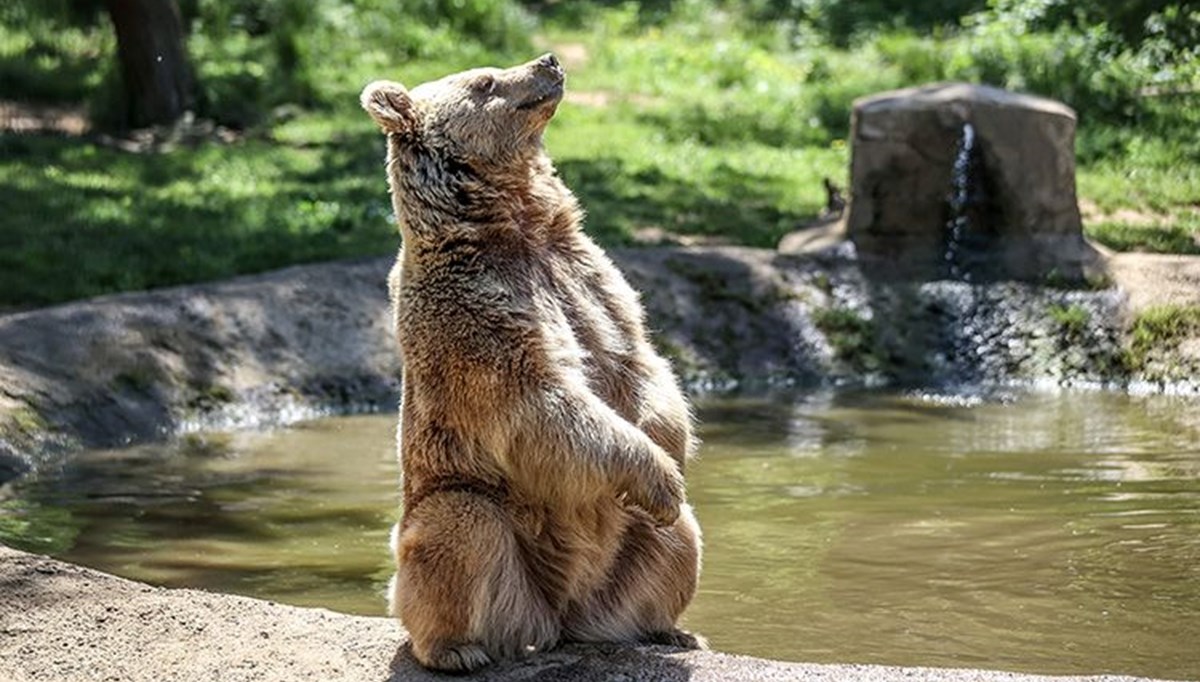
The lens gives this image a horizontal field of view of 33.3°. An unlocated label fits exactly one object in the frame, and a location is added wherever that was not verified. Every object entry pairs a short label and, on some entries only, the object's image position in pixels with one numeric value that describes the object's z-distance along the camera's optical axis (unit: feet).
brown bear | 18.88
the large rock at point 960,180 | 44.68
